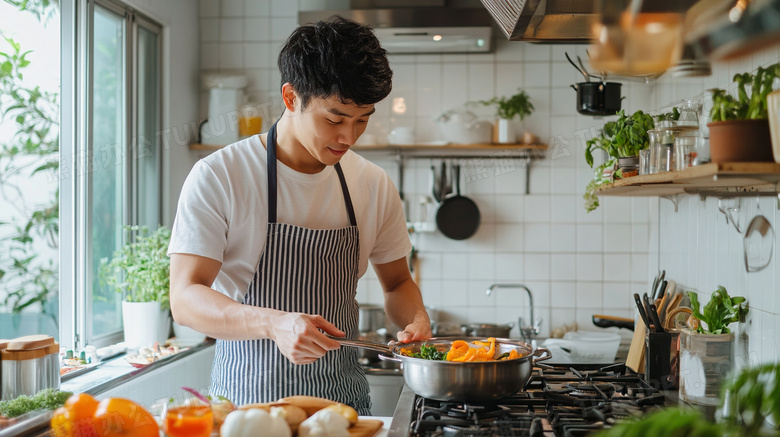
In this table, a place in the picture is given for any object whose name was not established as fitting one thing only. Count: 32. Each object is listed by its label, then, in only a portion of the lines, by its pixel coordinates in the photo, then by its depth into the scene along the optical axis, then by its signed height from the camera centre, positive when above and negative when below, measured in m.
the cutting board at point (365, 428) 1.24 -0.39
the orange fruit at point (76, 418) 1.15 -0.34
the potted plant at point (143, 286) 2.72 -0.30
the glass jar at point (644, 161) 1.85 +0.13
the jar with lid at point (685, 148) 1.48 +0.13
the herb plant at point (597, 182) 2.20 +0.10
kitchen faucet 3.11 -0.52
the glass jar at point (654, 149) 1.73 +0.15
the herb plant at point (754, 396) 0.90 -0.24
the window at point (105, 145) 2.61 +0.25
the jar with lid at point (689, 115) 1.66 +0.23
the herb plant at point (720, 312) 1.74 -0.25
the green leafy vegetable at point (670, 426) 0.79 -0.24
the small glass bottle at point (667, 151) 1.63 +0.14
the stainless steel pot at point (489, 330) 3.20 -0.54
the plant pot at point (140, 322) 2.74 -0.44
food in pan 1.49 -0.30
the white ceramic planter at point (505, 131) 3.33 +0.37
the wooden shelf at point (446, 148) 3.34 +0.30
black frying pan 3.46 -0.03
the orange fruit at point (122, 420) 1.13 -0.34
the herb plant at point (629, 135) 2.00 +0.22
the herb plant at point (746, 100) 1.17 +0.19
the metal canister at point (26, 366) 1.86 -0.42
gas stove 1.32 -0.41
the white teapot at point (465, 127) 3.35 +0.39
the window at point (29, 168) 2.31 +0.14
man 1.51 -0.05
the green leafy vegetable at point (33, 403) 1.67 -0.46
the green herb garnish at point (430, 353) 1.51 -0.30
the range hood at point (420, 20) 3.08 +0.82
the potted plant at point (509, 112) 3.32 +0.46
